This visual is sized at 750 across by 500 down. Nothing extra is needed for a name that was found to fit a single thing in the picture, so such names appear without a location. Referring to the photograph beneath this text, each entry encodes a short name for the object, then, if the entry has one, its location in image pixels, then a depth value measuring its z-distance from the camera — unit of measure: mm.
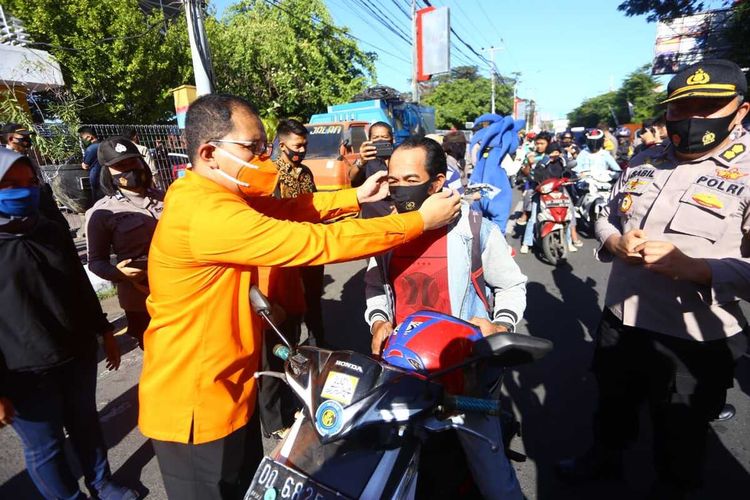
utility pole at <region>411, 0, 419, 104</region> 16891
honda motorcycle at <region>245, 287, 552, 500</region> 1070
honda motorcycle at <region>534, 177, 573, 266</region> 6270
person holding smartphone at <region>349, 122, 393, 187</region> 3857
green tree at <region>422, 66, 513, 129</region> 36031
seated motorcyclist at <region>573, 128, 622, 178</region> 7516
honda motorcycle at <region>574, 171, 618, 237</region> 7344
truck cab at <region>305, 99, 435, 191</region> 9617
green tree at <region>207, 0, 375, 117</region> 18922
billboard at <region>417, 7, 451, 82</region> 16266
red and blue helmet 1318
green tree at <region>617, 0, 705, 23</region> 15836
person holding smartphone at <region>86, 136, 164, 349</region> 2721
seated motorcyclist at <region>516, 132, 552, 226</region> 7230
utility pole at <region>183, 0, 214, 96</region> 7043
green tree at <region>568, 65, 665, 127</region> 39422
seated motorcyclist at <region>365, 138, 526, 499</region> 1858
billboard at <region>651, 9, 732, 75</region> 16438
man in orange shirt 1377
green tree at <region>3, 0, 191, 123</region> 12805
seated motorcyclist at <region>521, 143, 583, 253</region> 6805
